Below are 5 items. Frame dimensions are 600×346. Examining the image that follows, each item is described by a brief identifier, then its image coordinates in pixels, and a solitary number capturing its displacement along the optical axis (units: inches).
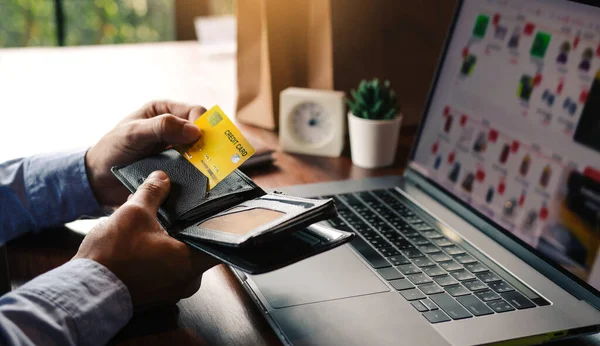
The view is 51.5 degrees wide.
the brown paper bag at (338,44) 49.2
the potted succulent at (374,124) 44.7
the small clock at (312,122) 46.8
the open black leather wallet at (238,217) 23.7
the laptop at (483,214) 26.8
